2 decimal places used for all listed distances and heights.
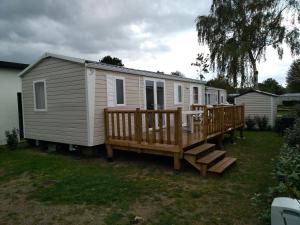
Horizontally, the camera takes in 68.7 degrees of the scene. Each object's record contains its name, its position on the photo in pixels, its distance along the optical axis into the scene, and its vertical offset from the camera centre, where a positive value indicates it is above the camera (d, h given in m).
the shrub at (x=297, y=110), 9.60 -0.36
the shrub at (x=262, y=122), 12.09 -1.03
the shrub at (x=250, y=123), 12.43 -1.09
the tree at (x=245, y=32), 13.66 +4.72
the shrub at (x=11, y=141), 8.07 -1.19
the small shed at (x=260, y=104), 12.05 -0.02
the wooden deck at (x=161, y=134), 4.92 -0.78
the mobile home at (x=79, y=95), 5.89 +0.39
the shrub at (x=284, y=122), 10.26 -0.92
